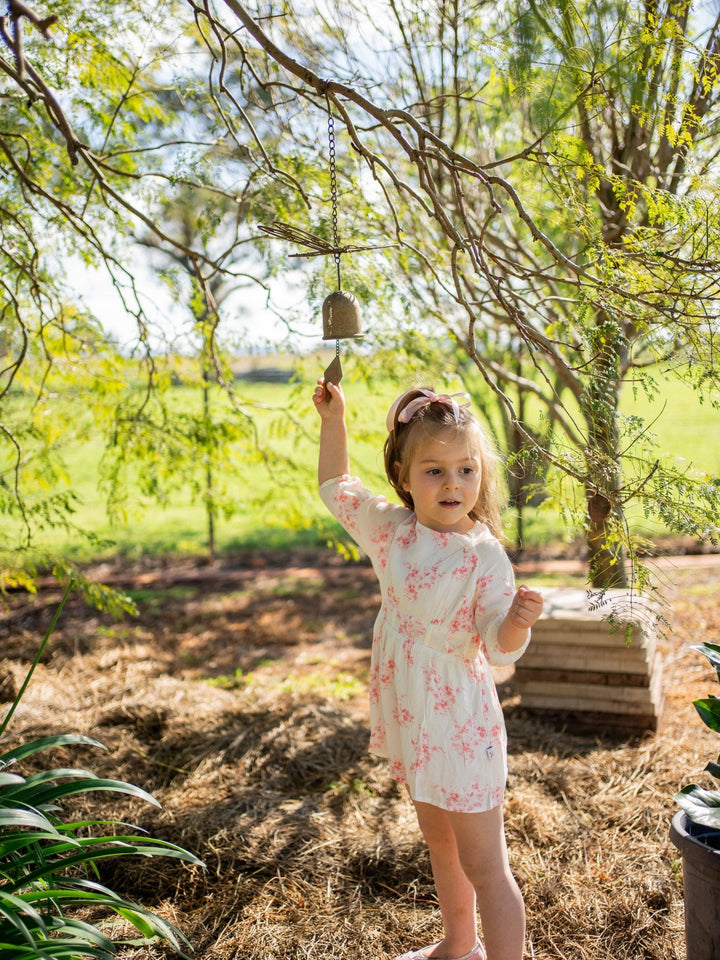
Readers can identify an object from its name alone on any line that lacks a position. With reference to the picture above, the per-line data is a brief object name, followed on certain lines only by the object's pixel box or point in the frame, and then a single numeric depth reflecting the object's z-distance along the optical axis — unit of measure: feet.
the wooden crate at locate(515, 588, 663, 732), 11.65
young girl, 6.52
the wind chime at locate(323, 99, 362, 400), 7.27
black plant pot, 6.03
